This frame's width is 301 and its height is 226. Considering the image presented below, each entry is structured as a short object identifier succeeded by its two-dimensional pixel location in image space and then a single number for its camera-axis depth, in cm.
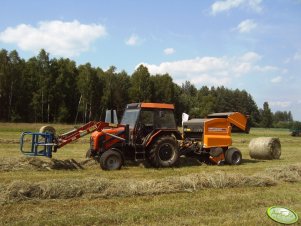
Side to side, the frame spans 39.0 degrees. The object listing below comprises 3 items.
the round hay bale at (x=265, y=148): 1703
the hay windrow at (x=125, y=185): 741
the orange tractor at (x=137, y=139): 1227
